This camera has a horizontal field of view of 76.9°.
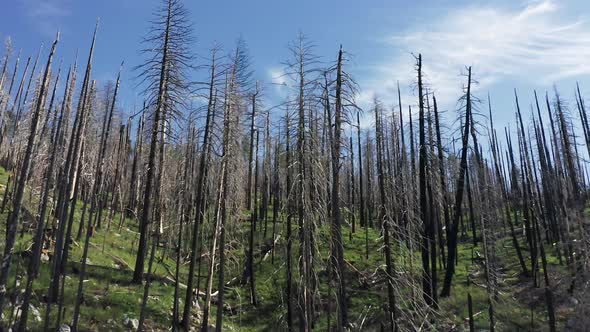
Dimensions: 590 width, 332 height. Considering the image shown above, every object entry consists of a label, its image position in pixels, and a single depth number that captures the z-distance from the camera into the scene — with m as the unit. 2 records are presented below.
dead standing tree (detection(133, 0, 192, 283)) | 17.12
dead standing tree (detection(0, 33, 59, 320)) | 13.05
